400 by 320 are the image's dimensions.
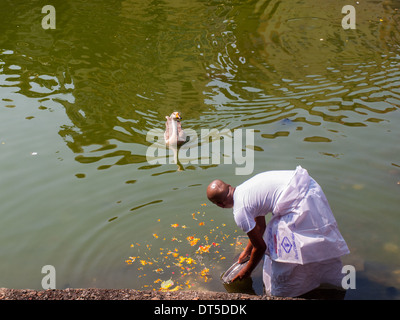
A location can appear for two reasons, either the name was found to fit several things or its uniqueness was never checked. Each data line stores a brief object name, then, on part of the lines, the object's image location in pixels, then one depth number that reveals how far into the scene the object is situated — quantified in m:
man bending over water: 4.89
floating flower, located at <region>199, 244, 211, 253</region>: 6.43
